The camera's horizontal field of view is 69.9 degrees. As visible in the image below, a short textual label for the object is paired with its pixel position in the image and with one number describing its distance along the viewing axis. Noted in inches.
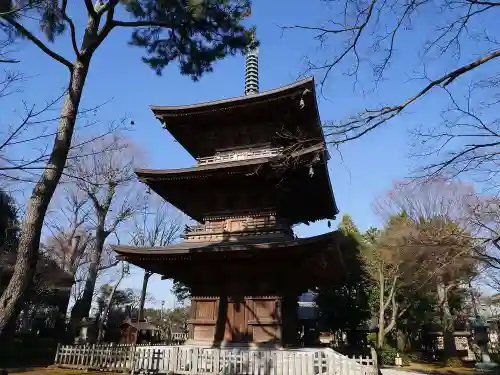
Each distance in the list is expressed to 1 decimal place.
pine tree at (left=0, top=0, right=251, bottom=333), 269.0
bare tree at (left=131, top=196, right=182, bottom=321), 1321.5
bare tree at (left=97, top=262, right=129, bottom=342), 1277.8
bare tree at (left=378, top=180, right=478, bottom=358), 929.5
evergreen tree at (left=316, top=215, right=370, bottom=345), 1216.8
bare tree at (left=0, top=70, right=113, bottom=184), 250.8
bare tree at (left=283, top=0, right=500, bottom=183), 204.7
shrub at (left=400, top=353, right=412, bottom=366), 1033.3
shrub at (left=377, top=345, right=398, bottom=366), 991.0
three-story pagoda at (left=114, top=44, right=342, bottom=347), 509.7
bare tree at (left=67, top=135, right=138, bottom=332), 1012.5
